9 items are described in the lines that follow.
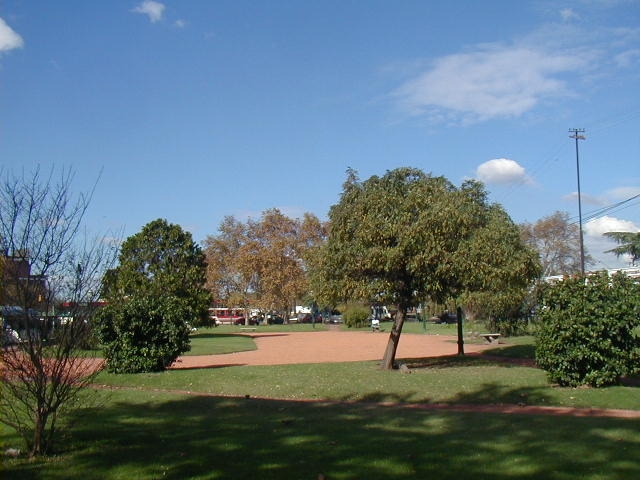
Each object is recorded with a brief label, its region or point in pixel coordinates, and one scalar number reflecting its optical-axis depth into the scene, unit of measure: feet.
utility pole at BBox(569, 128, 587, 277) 158.81
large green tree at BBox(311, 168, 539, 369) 57.11
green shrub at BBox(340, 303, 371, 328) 199.62
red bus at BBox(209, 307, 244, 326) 300.73
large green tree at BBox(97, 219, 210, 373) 57.21
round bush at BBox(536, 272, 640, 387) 45.14
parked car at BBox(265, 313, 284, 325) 287.96
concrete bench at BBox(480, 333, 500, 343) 107.31
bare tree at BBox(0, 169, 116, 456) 24.12
